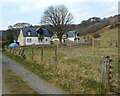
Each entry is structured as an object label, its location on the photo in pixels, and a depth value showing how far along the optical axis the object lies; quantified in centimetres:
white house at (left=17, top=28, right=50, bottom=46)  3843
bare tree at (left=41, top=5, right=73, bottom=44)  3383
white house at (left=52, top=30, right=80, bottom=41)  4501
